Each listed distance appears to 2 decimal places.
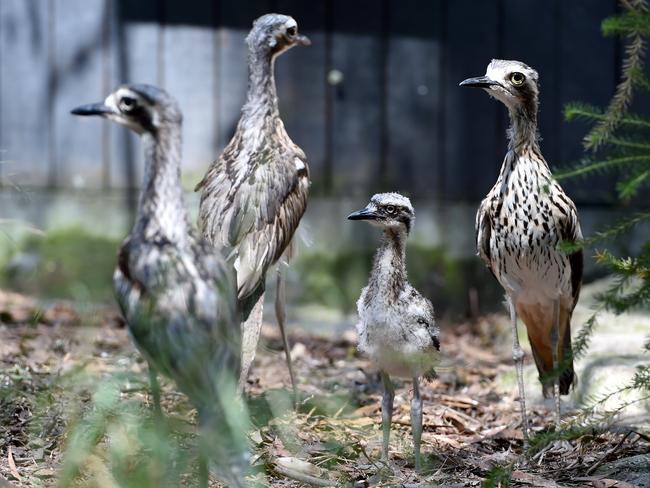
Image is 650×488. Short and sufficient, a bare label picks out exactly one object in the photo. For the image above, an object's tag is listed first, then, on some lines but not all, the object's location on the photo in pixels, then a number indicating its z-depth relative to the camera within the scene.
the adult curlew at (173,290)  6.49
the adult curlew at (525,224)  9.53
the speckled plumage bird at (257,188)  9.49
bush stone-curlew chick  8.66
